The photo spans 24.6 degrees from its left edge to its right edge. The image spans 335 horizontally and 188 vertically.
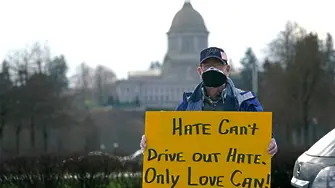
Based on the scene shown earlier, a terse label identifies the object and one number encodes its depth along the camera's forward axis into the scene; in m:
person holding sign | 4.93
